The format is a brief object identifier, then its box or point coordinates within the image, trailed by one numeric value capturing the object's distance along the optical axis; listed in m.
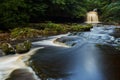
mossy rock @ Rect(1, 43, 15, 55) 5.37
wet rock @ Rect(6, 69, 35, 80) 3.48
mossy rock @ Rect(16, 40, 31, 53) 5.42
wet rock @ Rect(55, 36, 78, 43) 6.77
